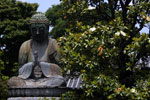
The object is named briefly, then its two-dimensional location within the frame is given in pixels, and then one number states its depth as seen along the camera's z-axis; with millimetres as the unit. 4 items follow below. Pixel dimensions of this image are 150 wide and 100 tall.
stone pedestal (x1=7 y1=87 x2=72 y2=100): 11067
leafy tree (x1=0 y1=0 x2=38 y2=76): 26882
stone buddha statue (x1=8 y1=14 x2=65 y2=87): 11715
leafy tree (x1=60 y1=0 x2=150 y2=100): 9063
